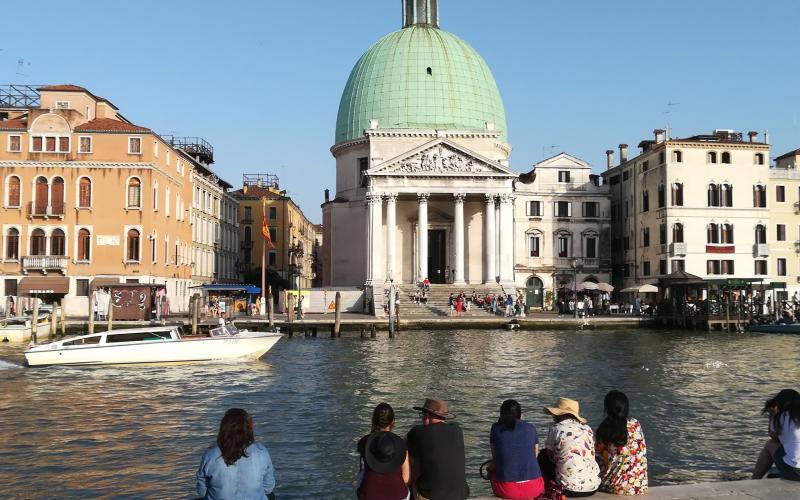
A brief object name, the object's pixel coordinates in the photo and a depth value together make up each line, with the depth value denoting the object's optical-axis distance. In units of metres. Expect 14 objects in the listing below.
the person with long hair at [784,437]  8.98
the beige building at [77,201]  47.19
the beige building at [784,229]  57.66
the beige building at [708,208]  55.44
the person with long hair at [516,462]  8.27
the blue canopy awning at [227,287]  48.92
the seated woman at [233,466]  7.32
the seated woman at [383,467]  7.51
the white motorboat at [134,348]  26.36
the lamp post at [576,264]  60.78
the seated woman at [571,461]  8.39
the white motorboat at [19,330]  37.06
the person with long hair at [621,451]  8.60
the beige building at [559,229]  60.59
